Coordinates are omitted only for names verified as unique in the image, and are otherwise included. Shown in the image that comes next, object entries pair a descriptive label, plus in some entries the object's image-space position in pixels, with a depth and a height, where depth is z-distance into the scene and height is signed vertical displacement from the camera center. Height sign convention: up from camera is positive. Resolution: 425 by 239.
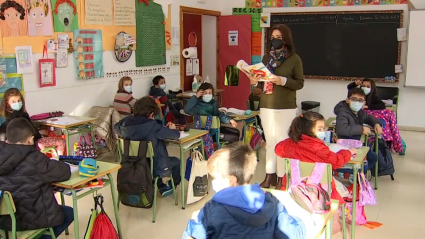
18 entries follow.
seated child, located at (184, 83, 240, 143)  5.29 -0.61
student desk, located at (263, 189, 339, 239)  2.19 -0.85
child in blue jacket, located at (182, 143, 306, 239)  1.80 -0.63
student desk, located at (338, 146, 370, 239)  3.27 -0.83
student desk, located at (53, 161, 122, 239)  2.80 -0.80
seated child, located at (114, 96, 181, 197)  3.82 -0.65
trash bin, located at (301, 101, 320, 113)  8.09 -0.94
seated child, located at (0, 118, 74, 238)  2.62 -0.73
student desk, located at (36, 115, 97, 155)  4.84 -0.75
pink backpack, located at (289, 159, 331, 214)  2.39 -0.78
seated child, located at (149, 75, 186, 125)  6.62 -0.60
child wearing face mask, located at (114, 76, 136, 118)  5.88 -0.56
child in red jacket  3.14 -0.67
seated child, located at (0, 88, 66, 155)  4.50 -0.52
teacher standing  3.96 -0.35
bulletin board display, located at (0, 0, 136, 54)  4.83 +0.27
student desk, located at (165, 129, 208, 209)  4.05 -0.80
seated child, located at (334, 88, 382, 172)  4.23 -0.65
